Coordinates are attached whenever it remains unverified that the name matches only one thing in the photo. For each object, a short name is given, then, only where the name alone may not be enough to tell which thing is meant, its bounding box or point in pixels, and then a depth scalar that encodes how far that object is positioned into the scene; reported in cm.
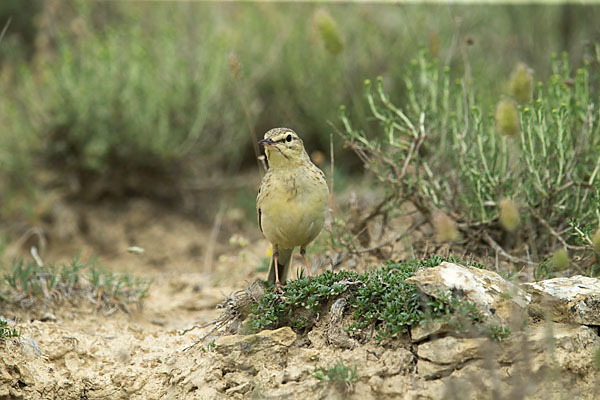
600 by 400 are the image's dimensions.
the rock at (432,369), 642
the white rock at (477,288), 654
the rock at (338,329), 705
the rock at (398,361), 664
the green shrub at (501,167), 938
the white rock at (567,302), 677
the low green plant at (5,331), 779
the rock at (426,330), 650
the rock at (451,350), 639
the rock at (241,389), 704
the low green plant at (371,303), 651
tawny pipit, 857
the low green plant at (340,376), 649
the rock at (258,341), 729
